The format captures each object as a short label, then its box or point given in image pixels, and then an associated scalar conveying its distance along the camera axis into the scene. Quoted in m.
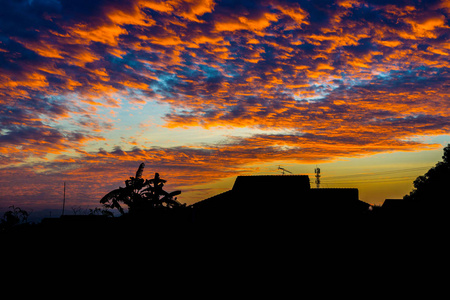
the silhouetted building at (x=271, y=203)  27.22
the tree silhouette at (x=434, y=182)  47.31
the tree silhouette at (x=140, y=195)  26.77
